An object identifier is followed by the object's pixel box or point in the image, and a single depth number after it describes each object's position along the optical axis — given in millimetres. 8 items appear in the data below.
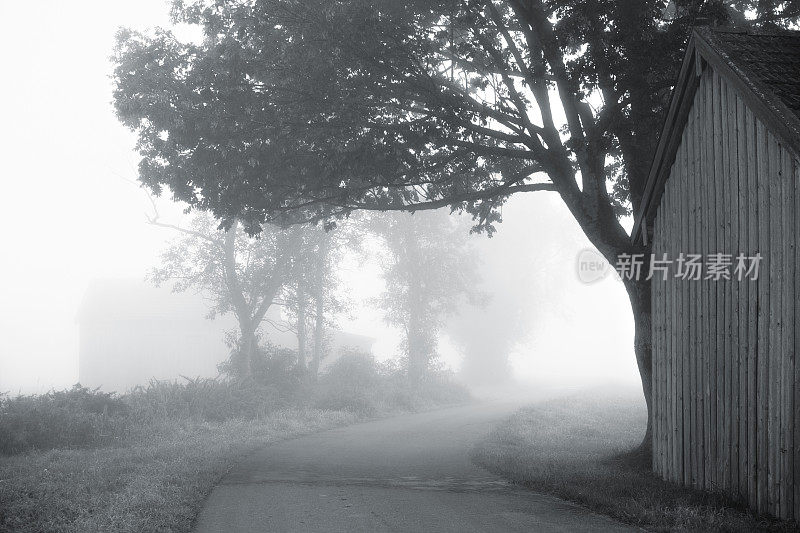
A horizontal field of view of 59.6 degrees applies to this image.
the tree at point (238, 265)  31812
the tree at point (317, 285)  33500
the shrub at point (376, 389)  29453
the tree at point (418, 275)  43438
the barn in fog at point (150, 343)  50656
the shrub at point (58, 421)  16922
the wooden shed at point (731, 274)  8023
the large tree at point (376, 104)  13148
